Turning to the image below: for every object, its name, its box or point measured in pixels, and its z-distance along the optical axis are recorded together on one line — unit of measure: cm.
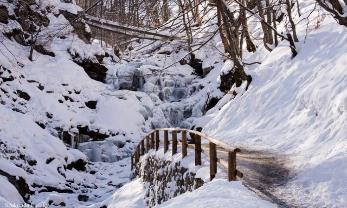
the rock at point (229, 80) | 2020
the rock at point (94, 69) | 2844
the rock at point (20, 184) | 1422
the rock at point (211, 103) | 2428
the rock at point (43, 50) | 2664
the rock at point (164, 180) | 932
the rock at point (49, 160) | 1806
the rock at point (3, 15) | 2531
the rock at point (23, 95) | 2227
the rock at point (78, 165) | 1922
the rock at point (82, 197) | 1652
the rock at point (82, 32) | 2927
